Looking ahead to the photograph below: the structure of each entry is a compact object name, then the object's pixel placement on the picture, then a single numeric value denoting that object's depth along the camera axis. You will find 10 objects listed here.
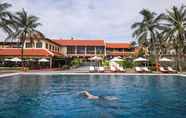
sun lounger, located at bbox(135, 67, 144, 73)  16.74
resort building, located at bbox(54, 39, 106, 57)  33.79
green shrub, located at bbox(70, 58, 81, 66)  26.31
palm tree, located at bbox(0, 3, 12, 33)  16.41
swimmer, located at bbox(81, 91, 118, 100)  6.72
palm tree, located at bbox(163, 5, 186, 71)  18.19
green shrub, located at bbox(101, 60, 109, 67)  21.75
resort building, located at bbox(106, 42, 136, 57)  34.33
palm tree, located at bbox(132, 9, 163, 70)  20.95
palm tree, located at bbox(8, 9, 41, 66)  20.88
